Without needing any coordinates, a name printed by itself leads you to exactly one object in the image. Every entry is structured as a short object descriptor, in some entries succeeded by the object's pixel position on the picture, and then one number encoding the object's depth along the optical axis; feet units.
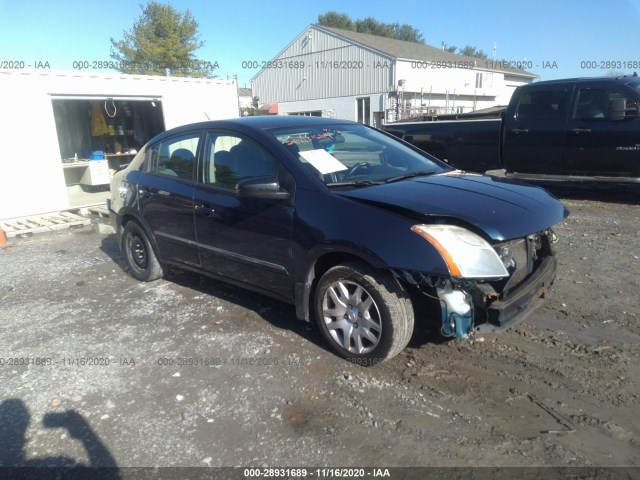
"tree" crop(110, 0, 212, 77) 109.91
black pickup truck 24.70
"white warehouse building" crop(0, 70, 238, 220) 27.48
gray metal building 105.09
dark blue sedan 9.48
